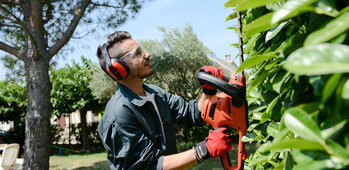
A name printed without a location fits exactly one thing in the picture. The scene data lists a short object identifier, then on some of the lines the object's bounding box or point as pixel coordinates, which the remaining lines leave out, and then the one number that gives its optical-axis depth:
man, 1.54
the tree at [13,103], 12.20
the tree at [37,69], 5.25
